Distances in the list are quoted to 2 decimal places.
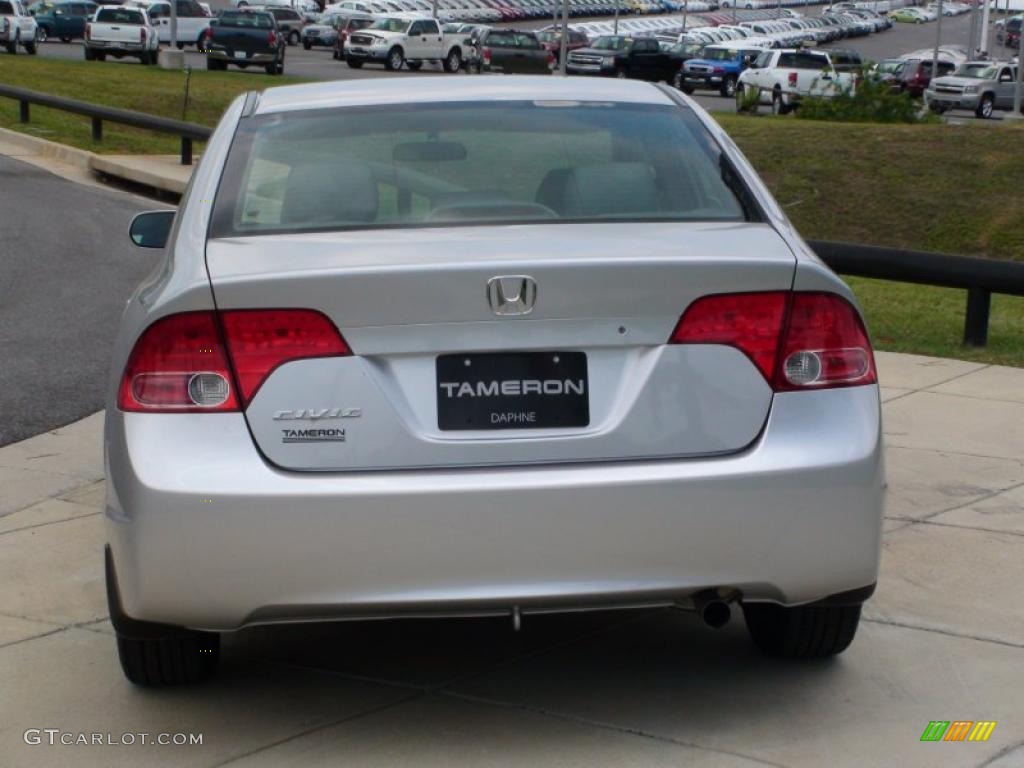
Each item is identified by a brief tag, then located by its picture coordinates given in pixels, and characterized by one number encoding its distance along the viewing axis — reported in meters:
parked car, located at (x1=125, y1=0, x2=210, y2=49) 62.12
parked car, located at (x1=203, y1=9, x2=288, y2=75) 48.53
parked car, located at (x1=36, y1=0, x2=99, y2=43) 64.69
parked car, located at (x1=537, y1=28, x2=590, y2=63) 61.78
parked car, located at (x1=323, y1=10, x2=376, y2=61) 60.31
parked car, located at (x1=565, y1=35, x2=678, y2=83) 55.66
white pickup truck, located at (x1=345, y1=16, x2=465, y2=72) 58.47
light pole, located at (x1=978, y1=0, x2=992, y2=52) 100.38
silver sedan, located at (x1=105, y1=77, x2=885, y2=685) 3.94
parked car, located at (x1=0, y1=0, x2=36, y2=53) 51.97
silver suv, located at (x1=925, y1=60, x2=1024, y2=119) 55.09
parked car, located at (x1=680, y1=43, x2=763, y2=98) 55.22
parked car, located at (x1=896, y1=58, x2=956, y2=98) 61.62
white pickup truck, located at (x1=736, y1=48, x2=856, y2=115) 40.91
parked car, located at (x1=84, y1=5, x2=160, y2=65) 50.55
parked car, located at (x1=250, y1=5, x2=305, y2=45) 73.25
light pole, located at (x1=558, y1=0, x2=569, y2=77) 41.44
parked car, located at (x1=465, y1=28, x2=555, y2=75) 55.31
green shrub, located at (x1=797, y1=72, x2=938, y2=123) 25.80
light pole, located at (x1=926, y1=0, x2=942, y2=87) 61.81
